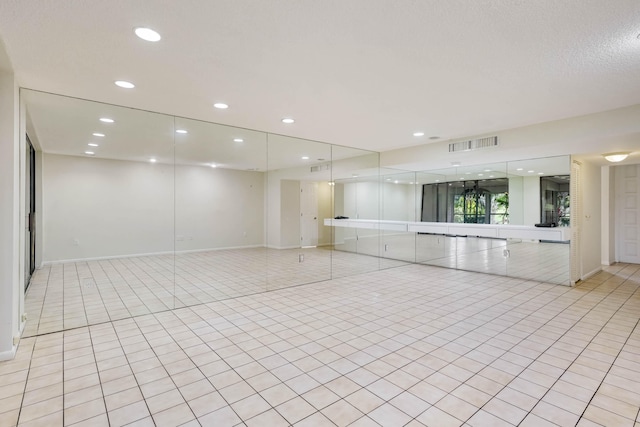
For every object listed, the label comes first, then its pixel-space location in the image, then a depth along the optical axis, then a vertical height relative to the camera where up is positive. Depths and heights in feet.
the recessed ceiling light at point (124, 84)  9.91 +4.25
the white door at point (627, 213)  23.73 -0.24
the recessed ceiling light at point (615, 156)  16.34 +2.94
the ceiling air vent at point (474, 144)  15.72 +3.61
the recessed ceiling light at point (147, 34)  6.90 +4.14
